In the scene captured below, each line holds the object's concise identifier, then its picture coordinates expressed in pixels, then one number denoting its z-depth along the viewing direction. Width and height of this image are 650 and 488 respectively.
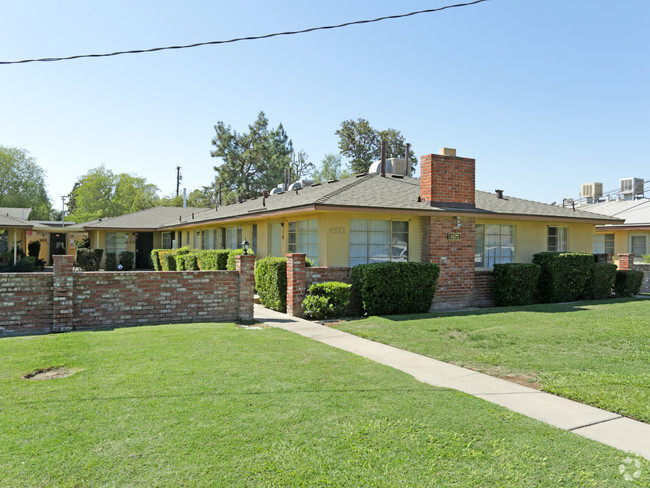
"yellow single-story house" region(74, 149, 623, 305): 12.61
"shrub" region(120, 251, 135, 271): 29.11
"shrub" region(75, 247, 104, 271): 27.75
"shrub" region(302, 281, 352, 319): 11.20
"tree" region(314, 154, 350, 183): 66.06
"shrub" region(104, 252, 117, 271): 29.22
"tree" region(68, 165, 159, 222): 62.16
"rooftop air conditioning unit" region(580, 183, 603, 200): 33.81
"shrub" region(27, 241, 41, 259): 33.25
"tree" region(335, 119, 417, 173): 51.78
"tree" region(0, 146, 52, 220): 60.34
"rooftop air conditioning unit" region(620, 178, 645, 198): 29.67
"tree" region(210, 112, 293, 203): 51.00
